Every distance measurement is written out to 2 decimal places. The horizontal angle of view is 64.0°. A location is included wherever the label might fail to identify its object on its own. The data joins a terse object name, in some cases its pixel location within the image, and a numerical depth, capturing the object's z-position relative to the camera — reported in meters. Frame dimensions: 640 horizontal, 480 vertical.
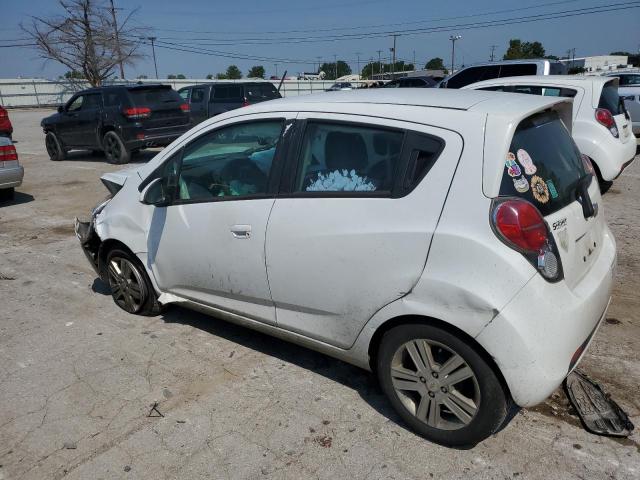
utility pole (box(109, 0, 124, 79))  45.59
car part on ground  2.66
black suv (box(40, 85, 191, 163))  11.91
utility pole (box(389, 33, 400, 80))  77.03
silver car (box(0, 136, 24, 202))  8.06
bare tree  42.97
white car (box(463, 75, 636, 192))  6.80
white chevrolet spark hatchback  2.25
